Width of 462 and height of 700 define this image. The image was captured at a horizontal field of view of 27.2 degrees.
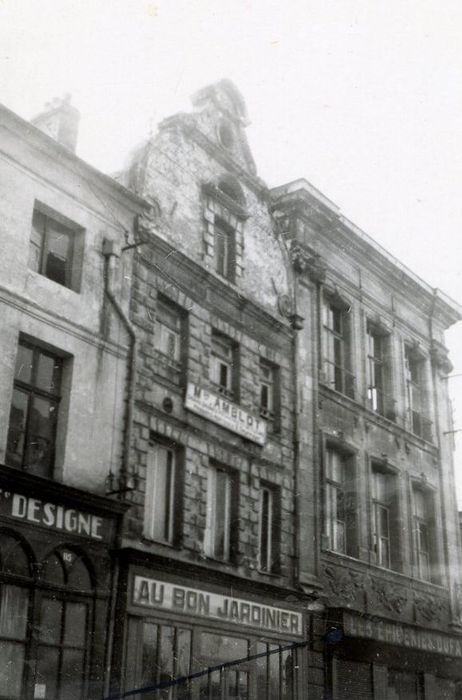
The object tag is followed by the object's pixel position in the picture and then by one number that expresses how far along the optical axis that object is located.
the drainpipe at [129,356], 15.64
